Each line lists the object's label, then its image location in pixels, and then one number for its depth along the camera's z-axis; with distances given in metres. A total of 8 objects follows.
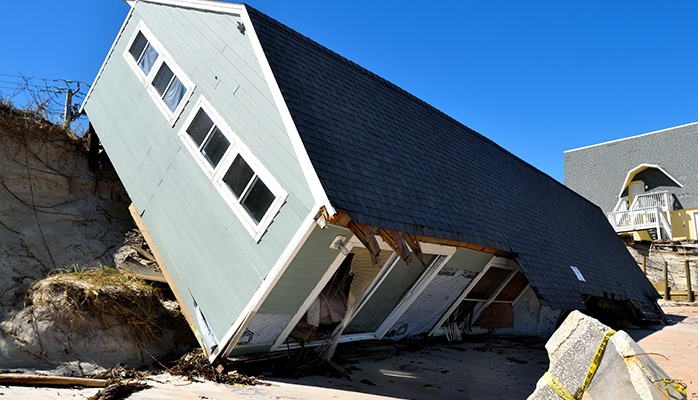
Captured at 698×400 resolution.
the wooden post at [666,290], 23.89
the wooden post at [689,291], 23.19
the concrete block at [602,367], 4.11
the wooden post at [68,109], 12.62
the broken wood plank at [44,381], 5.93
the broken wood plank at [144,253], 9.79
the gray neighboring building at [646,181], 29.19
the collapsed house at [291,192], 7.28
